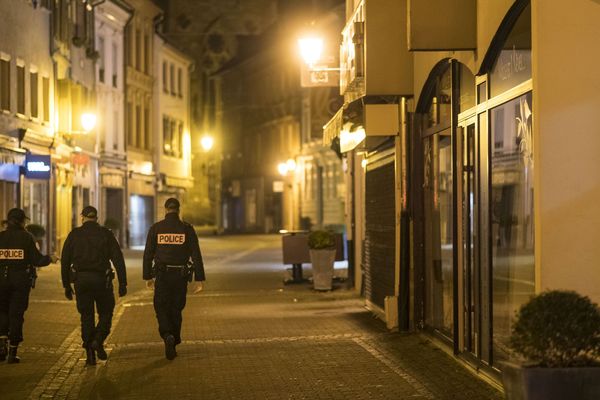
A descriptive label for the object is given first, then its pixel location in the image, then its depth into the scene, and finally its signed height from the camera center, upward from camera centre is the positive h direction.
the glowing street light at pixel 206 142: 59.34 +3.77
